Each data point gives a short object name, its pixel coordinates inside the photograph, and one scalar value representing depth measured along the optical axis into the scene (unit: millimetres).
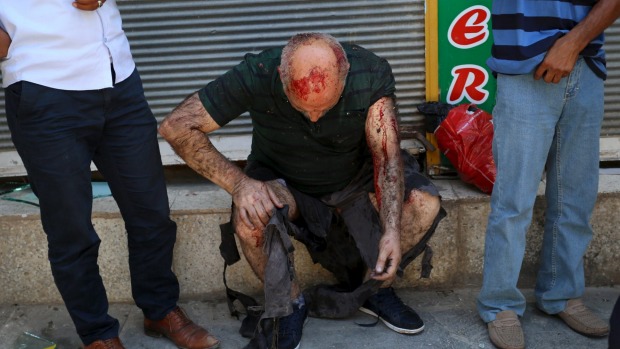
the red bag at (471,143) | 3822
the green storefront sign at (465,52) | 4008
